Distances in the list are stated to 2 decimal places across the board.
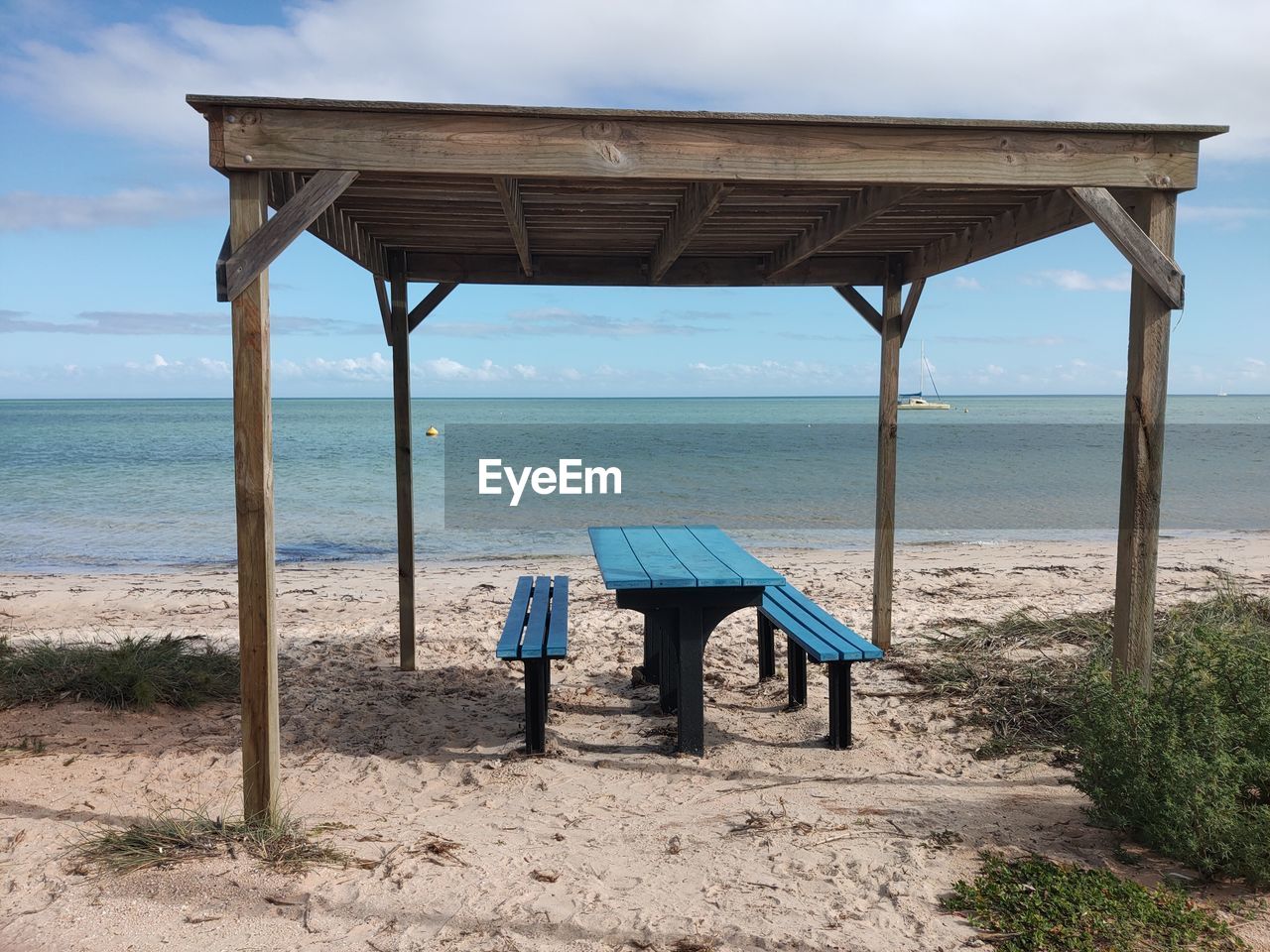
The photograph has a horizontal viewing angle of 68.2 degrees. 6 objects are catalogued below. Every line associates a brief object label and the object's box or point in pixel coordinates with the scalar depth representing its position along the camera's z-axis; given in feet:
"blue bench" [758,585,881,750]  14.16
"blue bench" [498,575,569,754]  14.33
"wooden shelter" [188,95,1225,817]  11.11
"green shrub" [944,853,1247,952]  8.95
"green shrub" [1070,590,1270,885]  10.14
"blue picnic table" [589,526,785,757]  13.64
